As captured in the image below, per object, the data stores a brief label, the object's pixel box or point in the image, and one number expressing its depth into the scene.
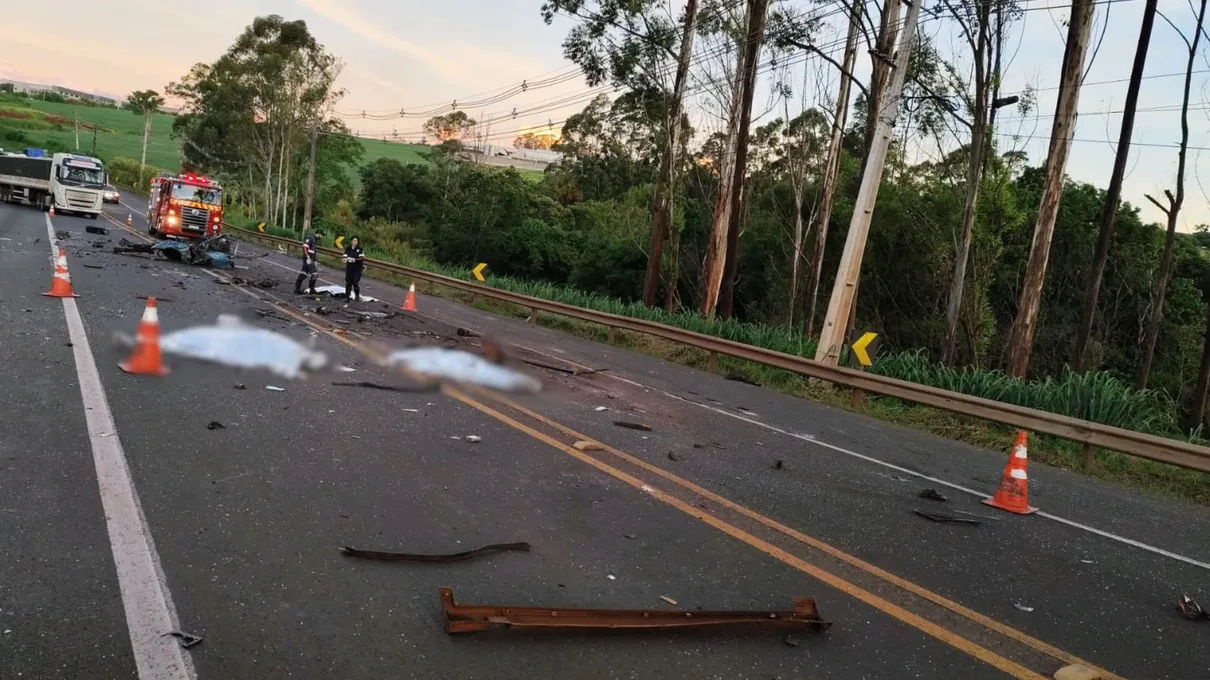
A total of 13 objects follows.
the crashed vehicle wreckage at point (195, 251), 21.47
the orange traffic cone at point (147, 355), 8.03
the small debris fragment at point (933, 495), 6.84
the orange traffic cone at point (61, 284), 12.58
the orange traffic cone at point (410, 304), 17.84
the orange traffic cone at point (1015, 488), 6.77
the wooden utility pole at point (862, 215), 12.94
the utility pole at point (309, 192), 45.47
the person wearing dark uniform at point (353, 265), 17.38
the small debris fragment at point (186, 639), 3.29
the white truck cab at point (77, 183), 37.34
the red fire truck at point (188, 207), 28.58
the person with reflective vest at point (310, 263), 17.66
